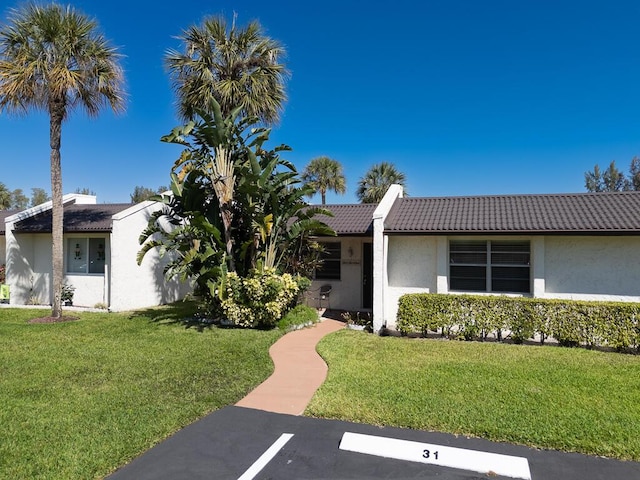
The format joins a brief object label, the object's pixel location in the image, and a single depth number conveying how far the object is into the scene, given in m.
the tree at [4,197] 33.56
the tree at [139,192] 59.72
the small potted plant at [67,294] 14.57
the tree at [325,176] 30.75
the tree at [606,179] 56.91
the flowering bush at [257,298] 10.40
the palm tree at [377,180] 28.45
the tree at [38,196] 57.93
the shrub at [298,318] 10.87
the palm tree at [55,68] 11.22
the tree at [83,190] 59.32
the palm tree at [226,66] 13.02
